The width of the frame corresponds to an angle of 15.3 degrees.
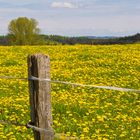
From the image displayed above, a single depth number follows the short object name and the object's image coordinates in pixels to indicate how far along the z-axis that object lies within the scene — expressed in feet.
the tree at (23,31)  322.12
